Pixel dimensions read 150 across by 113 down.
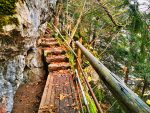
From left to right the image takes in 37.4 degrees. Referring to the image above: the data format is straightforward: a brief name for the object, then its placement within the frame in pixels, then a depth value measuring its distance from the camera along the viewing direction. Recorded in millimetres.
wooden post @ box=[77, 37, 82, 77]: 4862
